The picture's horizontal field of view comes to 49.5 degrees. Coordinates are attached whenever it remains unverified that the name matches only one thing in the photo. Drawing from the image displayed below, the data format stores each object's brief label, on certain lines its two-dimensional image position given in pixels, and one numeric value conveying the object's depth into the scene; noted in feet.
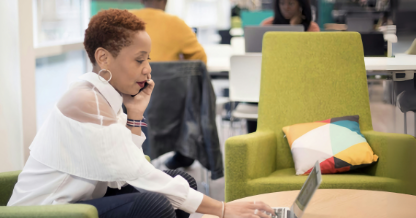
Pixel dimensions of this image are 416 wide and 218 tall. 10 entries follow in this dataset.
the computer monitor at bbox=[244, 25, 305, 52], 10.54
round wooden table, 4.54
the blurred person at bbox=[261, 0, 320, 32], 11.23
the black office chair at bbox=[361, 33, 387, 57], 7.30
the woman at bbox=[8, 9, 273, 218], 4.05
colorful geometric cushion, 6.48
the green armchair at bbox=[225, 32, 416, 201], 7.24
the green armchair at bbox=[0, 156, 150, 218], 3.59
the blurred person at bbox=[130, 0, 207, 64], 9.41
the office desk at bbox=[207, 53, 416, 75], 6.67
